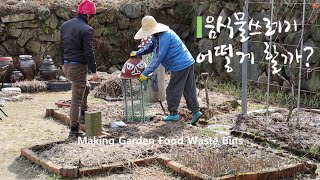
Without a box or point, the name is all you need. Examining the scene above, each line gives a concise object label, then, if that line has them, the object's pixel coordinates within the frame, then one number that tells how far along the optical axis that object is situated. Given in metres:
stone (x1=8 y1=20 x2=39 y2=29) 12.76
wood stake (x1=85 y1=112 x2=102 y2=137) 6.46
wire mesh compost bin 7.23
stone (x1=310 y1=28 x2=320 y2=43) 9.39
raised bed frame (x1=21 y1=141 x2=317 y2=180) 5.01
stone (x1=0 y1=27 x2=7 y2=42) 12.69
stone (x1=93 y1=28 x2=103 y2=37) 13.25
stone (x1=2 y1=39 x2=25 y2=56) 12.78
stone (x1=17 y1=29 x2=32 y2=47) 12.85
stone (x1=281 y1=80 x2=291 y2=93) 9.78
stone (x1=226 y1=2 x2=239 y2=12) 11.29
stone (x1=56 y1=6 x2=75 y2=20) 13.06
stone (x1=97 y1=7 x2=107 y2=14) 13.28
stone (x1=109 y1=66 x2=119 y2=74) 13.00
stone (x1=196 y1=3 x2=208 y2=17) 12.37
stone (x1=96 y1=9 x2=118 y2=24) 13.31
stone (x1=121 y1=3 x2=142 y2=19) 13.43
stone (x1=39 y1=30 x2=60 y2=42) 12.95
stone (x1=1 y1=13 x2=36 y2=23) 12.66
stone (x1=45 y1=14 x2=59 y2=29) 12.98
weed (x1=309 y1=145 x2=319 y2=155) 5.92
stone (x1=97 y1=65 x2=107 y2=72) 13.16
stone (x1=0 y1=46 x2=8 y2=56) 12.70
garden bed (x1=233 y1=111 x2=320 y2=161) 6.08
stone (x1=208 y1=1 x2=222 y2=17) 11.80
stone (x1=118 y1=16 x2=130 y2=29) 13.44
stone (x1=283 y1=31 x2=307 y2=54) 9.68
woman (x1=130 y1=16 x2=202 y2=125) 7.14
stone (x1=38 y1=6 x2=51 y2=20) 12.84
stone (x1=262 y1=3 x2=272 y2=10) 10.22
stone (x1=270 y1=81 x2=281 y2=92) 10.02
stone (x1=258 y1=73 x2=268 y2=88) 10.21
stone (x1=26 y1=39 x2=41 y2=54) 12.95
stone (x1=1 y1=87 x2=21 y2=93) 10.52
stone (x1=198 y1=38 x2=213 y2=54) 12.18
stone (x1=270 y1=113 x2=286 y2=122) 7.46
